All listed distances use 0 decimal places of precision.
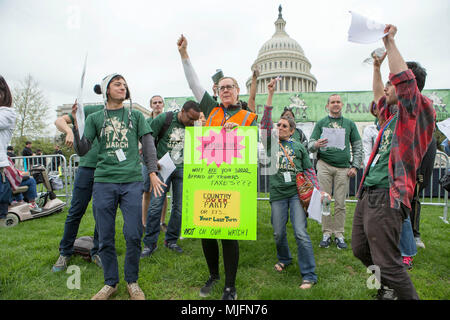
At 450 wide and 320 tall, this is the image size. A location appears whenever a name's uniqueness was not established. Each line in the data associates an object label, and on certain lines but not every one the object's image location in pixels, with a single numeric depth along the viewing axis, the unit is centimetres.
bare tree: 2206
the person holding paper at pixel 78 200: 325
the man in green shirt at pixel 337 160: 424
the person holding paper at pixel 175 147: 388
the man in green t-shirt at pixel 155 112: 475
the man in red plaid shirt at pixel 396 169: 179
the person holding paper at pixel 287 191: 291
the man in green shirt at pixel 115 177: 256
